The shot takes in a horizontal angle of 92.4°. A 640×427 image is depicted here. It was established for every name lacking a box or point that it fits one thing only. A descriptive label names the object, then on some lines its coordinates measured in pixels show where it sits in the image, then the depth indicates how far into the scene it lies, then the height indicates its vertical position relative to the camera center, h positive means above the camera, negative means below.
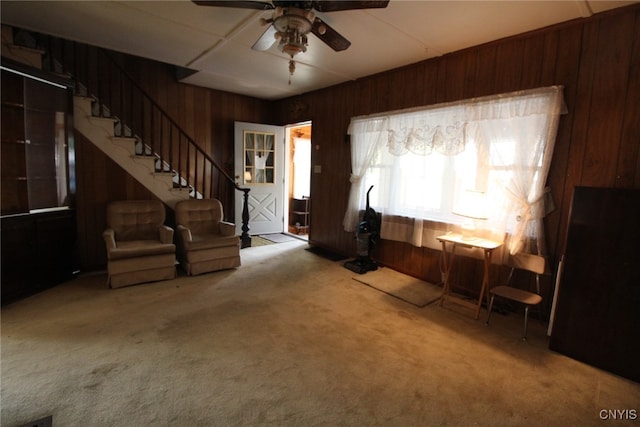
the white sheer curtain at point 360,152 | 4.17 +0.41
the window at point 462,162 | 2.80 +0.26
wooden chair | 2.57 -0.90
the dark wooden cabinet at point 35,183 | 2.91 -0.18
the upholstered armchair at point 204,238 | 3.82 -0.83
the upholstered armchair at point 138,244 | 3.34 -0.85
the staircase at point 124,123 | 3.62 +0.65
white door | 5.79 +0.07
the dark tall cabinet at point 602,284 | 2.10 -0.66
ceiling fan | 2.03 +1.13
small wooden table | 2.84 -0.61
